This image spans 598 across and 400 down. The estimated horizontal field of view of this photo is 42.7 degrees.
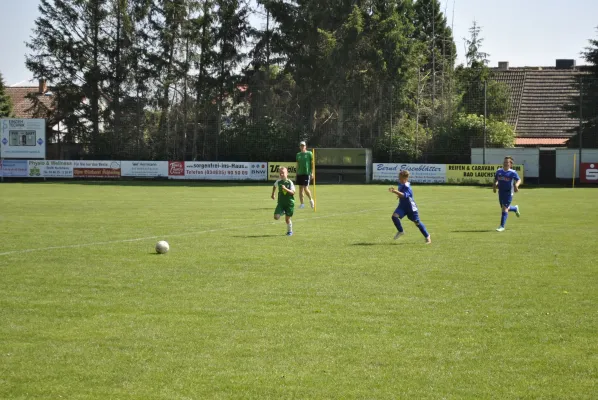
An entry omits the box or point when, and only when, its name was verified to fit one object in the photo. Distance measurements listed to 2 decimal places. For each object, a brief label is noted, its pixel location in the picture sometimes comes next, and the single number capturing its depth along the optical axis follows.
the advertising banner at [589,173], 42.97
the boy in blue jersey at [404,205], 15.70
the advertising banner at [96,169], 51.19
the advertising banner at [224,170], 48.78
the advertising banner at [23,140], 51.28
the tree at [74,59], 59.62
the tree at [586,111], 44.28
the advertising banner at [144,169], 50.62
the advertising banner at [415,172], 45.59
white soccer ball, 13.41
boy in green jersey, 16.80
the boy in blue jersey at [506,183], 18.72
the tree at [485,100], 46.66
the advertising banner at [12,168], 51.06
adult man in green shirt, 25.41
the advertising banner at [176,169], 50.06
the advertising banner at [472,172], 44.25
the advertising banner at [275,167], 47.81
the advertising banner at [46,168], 51.09
